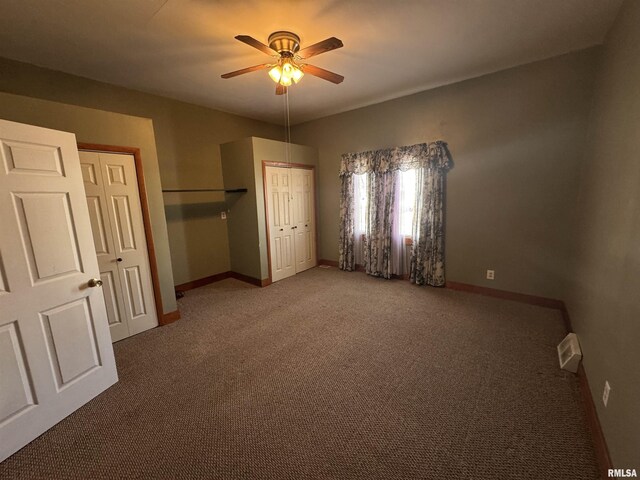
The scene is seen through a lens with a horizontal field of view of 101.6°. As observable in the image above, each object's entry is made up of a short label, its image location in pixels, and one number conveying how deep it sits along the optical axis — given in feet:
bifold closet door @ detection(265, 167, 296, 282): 14.02
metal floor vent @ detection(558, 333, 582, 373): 6.72
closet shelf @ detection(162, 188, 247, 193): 12.92
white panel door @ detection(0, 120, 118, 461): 5.02
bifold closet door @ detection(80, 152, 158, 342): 8.16
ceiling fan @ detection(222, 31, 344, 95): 7.49
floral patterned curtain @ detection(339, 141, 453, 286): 12.26
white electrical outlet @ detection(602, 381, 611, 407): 4.74
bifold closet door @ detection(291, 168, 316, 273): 15.49
